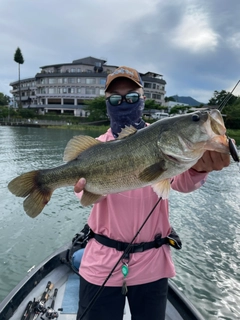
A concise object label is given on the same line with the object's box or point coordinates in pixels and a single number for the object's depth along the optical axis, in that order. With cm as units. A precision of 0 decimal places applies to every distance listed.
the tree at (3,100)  9376
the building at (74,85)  7900
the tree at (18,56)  8612
